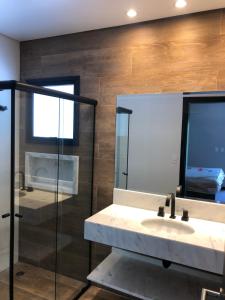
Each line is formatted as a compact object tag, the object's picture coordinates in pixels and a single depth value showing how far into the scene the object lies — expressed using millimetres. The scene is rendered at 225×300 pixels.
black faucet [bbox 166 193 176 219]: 2258
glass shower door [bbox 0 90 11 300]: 2406
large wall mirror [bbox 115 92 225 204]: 2219
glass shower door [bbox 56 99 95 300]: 2771
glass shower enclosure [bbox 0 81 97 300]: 2660
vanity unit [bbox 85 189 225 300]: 1776
